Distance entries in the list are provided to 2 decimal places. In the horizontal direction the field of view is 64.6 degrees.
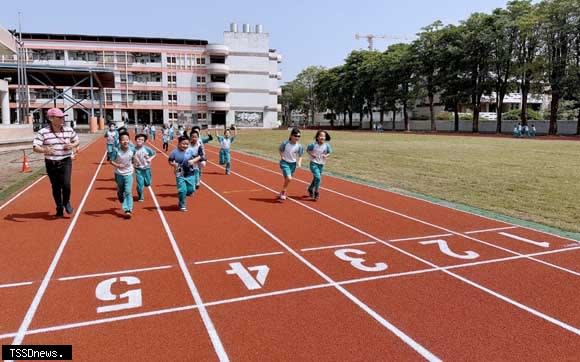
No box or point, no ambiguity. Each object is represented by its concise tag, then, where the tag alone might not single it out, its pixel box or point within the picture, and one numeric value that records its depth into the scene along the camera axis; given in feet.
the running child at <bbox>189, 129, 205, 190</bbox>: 32.34
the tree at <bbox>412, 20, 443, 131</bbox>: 181.37
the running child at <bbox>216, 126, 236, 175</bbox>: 49.31
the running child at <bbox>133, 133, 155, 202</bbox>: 31.58
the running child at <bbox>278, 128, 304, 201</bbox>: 34.12
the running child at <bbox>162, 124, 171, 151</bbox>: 82.84
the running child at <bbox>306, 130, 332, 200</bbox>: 34.19
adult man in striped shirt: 25.20
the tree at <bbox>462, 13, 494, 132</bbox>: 159.99
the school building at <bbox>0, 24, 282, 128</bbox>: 220.84
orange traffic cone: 50.82
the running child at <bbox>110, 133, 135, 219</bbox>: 27.73
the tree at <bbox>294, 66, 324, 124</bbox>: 310.24
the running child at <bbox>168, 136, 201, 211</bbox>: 30.25
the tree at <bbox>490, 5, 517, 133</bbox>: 154.71
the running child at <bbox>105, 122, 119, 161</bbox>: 55.93
